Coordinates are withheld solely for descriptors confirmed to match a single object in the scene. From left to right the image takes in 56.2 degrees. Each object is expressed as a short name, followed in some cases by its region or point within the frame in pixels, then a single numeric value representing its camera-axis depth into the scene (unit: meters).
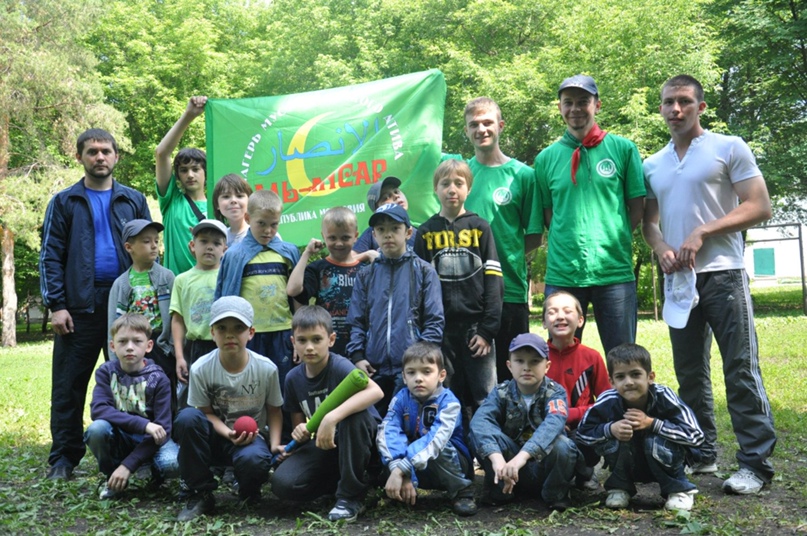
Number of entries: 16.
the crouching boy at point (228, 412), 4.52
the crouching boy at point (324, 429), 4.46
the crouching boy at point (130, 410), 4.94
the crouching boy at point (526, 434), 4.41
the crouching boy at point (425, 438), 4.40
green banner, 6.91
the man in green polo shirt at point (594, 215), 5.20
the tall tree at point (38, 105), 21.58
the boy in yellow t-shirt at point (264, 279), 5.29
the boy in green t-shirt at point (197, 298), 5.39
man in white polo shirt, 4.76
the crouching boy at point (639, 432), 4.40
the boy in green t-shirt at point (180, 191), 6.21
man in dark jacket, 5.68
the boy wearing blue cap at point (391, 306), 4.94
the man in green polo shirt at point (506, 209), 5.57
